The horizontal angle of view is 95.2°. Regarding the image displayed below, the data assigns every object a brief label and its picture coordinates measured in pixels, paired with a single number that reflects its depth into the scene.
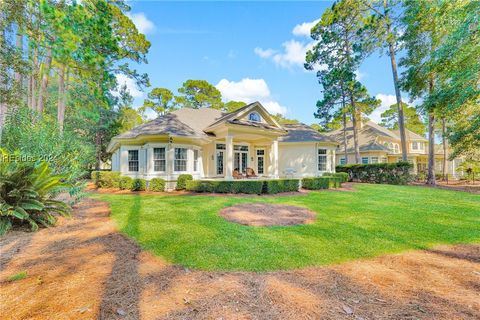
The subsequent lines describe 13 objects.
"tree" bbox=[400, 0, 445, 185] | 14.99
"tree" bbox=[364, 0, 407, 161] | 17.88
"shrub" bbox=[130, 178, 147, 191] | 13.39
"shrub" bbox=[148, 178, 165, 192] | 13.20
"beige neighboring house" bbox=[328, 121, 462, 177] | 26.82
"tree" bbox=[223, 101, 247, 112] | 38.56
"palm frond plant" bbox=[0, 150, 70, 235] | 4.92
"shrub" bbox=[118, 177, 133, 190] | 13.47
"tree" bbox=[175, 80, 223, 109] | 36.91
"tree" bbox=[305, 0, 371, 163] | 19.42
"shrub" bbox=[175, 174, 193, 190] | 13.42
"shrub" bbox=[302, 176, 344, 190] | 14.12
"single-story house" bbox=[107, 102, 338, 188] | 13.84
